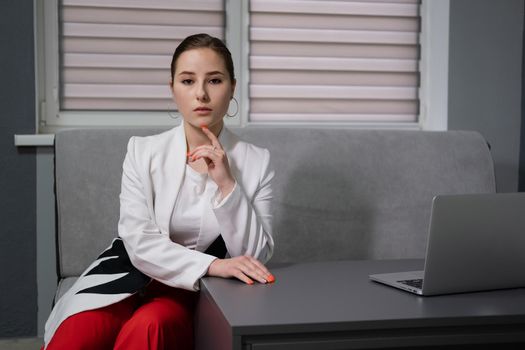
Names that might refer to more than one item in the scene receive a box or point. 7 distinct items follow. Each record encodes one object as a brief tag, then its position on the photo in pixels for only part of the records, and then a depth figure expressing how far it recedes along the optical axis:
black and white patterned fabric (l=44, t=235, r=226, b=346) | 1.53
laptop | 1.23
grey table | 1.09
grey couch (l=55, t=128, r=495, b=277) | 2.11
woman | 1.50
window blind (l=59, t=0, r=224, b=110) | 2.69
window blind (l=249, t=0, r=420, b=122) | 2.84
